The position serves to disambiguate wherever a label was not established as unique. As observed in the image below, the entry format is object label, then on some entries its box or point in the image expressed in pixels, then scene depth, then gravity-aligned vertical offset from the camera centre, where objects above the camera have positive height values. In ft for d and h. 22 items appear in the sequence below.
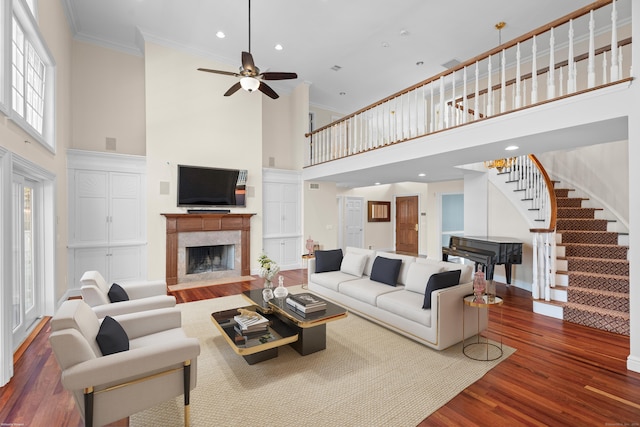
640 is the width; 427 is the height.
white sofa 10.19 -3.58
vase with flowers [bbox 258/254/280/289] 11.43 -2.28
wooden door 34.91 -1.64
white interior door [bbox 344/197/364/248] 34.42 -1.32
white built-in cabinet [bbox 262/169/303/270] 24.32 -0.54
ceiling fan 12.32 +5.96
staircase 12.25 -2.83
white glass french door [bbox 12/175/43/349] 10.66 -1.91
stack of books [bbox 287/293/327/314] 10.08 -3.26
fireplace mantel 19.67 -1.17
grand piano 15.74 -2.25
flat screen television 20.18 +1.73
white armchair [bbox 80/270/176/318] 9.07 -2.97
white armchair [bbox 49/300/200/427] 5.50 -3.16
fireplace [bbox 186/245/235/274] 21.30 -3.58
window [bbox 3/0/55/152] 10.08 +5.35
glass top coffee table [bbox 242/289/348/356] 9.59 -3.69
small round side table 9.66 -4.87
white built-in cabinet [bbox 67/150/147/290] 17.42 -0.29
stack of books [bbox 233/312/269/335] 9.29 -3.62
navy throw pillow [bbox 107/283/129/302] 10.03 -2.87
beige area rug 7.02 -4.90
